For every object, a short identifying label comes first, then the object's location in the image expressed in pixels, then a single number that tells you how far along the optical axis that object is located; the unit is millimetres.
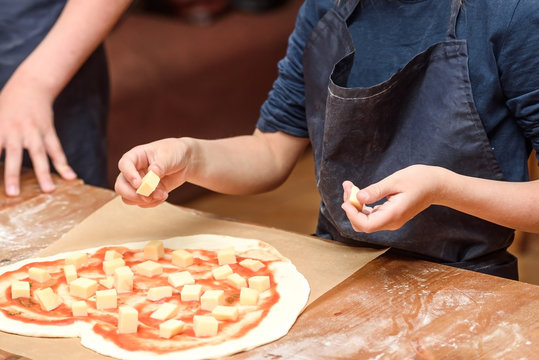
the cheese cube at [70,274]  1155
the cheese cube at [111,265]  1177
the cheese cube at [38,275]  1148
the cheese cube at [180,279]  1127
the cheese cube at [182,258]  1202
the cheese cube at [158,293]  1095
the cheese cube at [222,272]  1149
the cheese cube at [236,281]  1122
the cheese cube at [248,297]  1084
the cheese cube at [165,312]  1038
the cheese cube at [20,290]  1116
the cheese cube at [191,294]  1085
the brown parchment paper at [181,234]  1113
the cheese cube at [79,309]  1056
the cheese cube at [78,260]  1204
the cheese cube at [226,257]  1204
